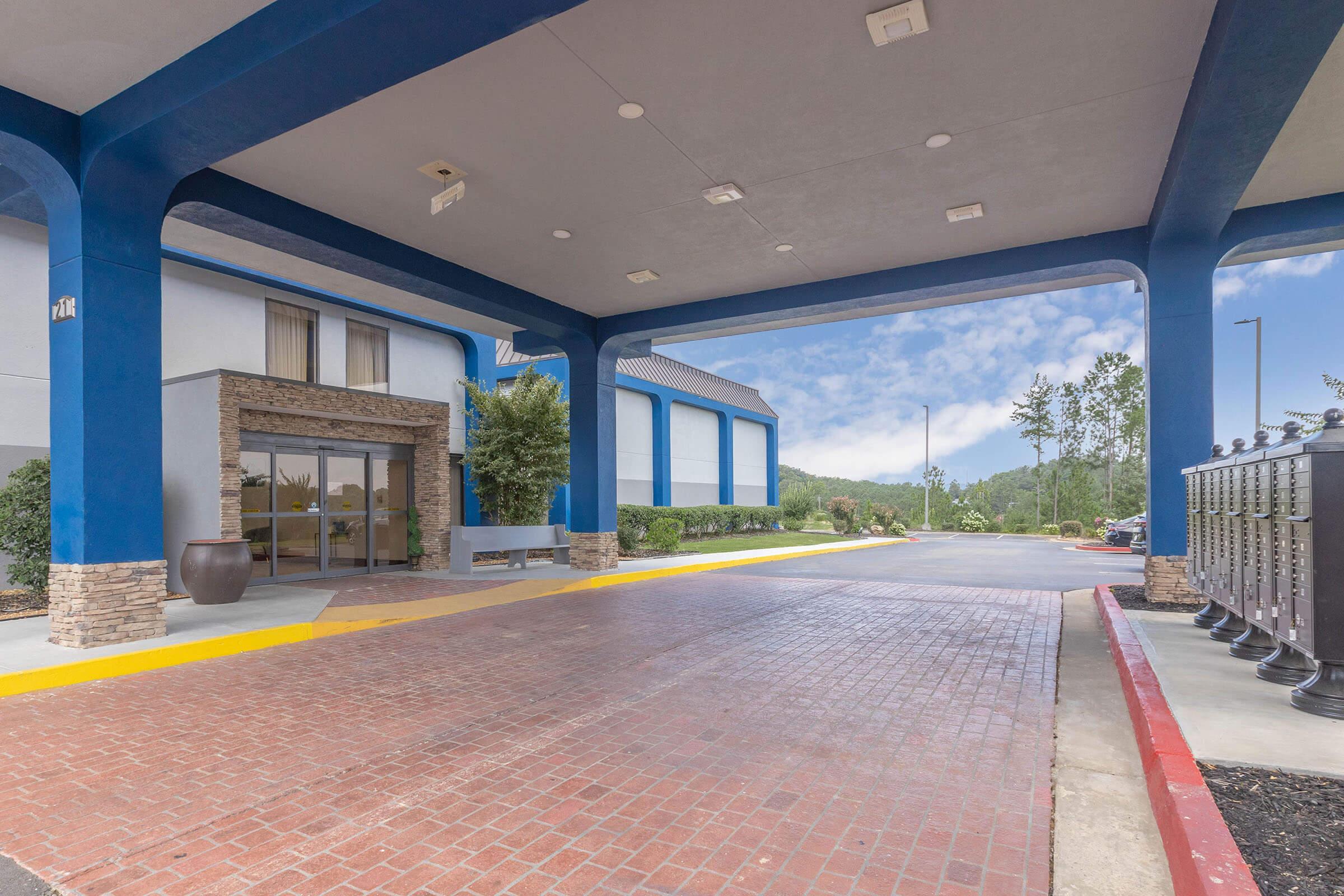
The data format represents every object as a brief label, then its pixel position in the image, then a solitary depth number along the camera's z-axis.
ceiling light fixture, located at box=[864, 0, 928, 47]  5.32
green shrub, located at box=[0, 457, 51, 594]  8.84
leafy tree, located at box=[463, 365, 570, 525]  15.92
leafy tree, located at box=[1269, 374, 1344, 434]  18.27
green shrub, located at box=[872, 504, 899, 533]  32.72
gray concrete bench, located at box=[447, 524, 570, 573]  13.77
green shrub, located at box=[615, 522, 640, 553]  17.36
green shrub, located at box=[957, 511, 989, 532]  38.34
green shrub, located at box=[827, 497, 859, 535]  30.55
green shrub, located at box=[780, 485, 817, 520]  32.41
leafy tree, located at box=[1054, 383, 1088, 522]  38.75
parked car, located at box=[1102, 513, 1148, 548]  22.83
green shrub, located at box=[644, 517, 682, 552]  17.59
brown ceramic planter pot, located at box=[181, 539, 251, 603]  9.31
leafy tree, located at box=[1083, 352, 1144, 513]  36.12
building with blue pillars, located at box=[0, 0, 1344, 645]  5.55
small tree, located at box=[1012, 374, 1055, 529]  39.41
